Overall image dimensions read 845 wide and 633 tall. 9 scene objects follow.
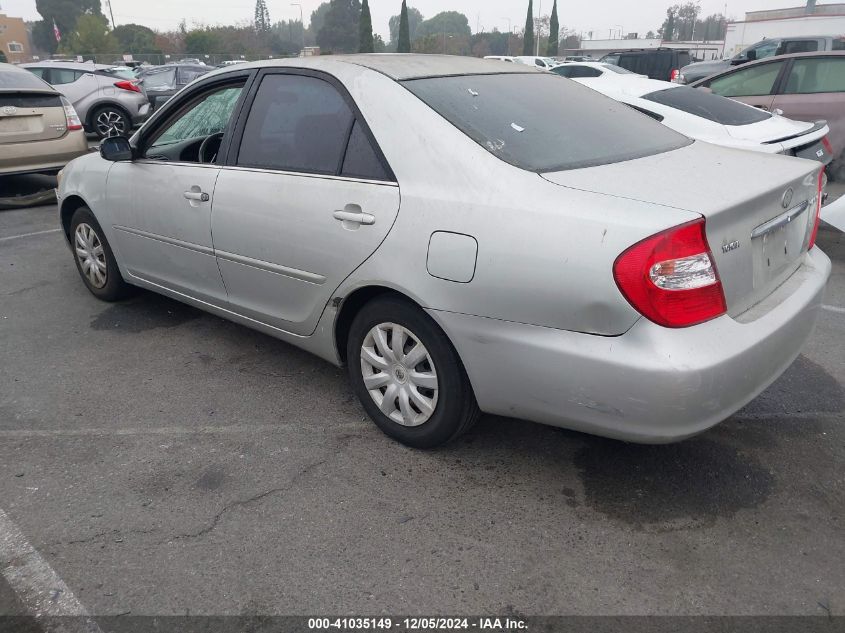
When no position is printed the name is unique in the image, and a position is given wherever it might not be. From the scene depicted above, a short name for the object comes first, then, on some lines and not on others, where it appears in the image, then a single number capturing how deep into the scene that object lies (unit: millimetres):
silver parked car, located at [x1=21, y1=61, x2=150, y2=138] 12891
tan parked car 7605
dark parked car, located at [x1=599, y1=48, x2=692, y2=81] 21422
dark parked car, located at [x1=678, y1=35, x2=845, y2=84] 18125
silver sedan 2223
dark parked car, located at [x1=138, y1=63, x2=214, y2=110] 16188
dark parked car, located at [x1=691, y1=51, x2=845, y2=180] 8266
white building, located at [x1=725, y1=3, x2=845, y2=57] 42578
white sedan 6074
